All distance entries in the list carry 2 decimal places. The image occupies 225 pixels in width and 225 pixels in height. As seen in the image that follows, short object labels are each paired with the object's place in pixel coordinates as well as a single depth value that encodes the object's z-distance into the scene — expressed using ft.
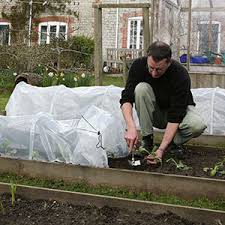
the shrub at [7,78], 30.55
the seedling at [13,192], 9.66
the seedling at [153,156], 11.66
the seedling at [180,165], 11.90
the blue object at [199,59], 23.35
